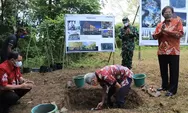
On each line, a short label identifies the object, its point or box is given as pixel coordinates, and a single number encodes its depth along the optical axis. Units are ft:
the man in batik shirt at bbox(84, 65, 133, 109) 11.84
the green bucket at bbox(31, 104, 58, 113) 10.52
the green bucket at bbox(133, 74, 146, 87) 15.78
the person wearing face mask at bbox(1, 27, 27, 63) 16.90
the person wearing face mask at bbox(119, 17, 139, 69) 19.12
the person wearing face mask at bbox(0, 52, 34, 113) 11.59
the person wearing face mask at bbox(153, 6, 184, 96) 13.66
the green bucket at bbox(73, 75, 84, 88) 16.10
